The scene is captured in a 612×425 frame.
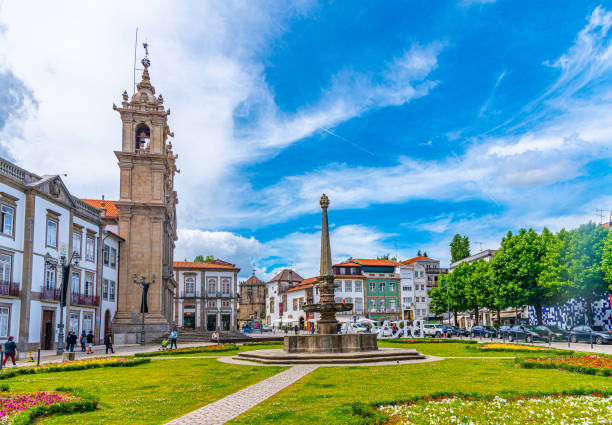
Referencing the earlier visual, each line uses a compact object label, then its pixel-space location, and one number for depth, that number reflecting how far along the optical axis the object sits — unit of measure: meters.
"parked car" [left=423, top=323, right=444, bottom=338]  48.81
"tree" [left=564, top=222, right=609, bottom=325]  39.59
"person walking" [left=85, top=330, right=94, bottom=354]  30.46
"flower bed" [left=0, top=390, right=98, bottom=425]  9.47
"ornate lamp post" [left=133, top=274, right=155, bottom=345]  39.12
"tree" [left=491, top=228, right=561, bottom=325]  44.59
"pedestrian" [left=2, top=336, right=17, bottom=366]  23.45
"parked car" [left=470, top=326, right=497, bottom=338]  46.21
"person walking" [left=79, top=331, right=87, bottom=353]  33.48
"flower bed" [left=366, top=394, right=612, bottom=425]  8.48
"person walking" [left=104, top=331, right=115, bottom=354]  29.66
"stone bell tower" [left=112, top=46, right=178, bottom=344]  44.34
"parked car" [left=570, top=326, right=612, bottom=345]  33.81
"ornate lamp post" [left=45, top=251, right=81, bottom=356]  24.52
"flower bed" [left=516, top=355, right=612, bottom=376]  14.96
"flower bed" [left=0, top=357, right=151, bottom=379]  18.50
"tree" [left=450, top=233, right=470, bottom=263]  88.38
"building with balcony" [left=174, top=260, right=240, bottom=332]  75.44
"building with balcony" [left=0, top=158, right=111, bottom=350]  29.39
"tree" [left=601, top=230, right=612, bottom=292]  36.53
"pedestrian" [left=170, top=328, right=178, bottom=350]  34.60
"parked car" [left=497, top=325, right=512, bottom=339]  41.42
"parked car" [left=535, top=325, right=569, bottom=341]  38.09
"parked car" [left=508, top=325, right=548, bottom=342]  37.65
